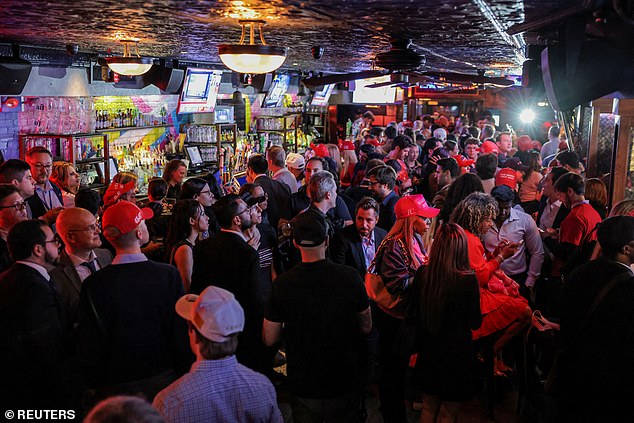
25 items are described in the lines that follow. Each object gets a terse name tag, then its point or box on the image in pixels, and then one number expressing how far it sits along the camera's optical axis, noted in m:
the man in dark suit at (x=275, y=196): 6.05
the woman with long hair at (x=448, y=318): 3.36
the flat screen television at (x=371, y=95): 14.86
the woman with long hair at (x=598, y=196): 5.31
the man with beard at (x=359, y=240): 4.36
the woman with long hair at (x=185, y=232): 4.01
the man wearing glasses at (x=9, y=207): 4.30
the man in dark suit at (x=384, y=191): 5.46
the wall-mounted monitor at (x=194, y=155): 10.49
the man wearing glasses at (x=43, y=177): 5.71
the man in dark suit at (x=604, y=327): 3.12
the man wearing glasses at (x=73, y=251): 3.56
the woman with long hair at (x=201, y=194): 5.18
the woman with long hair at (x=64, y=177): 6.36
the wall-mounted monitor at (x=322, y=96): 14.73
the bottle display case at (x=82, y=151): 7.33
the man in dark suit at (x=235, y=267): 3.85
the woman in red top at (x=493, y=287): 4.04
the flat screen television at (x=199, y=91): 9.33
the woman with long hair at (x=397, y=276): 3.79
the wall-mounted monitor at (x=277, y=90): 11.95
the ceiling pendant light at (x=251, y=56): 3.89
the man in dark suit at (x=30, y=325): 3.10
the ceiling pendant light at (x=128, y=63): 5.97
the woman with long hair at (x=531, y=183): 6.86
